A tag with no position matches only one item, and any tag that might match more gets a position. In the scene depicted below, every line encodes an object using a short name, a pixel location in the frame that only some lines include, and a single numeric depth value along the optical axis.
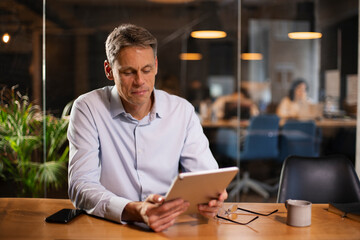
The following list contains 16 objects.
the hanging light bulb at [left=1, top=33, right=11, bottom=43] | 3.98
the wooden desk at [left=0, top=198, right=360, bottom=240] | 1.59
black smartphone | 1.73
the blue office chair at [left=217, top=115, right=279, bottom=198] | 4.98
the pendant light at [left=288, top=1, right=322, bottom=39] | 4.89
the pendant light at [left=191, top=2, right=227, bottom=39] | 4.69
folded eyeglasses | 1.80
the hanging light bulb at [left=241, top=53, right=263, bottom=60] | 4.91
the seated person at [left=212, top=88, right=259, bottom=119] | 4.96
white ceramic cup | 1.72
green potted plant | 3.80
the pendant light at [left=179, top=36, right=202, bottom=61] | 4.68
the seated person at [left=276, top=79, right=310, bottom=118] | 5.00
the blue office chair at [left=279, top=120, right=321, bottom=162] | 5.02
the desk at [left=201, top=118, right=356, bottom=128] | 4.89
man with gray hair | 1.98
